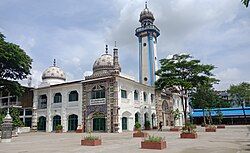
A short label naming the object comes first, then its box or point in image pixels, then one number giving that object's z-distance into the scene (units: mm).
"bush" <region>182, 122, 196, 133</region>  23148
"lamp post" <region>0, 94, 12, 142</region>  22344
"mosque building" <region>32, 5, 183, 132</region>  36312
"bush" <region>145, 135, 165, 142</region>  14688
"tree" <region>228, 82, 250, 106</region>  52844
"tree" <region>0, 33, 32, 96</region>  34203
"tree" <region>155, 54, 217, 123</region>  35375
